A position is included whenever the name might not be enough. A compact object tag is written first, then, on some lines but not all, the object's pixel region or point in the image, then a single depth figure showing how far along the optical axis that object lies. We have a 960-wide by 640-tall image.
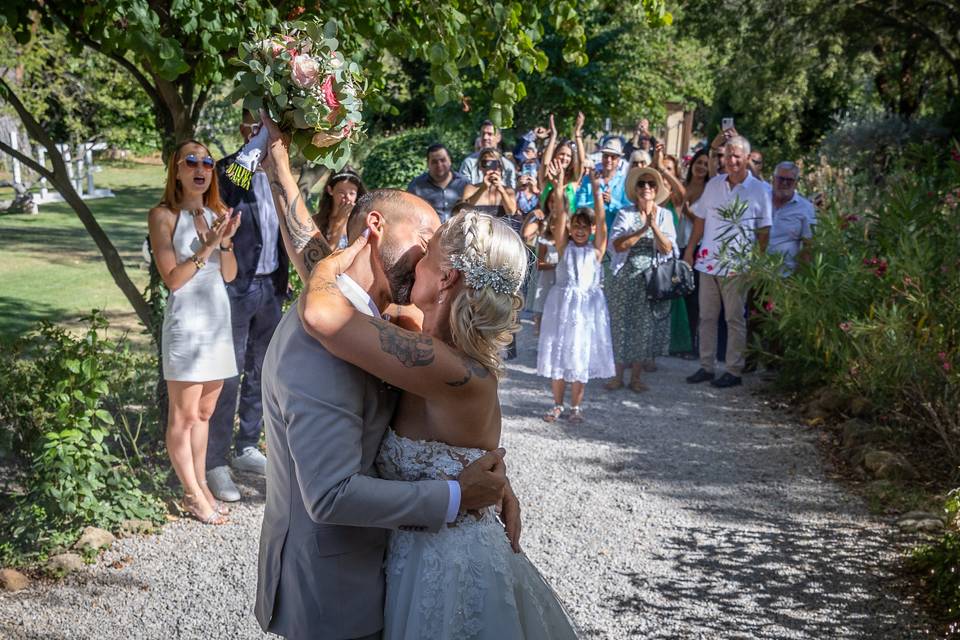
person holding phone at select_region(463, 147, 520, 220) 8.35
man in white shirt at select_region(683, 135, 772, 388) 8.09
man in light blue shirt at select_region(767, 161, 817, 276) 8.35
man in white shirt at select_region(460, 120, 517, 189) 10.10
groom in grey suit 2.13
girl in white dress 7.15
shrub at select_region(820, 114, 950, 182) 18.12
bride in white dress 2.21
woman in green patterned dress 8.03
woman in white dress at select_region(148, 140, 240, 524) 4.88
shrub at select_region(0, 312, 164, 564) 4.55
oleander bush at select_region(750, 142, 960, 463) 5.77
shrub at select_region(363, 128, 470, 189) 14.54
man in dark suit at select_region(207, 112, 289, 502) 5.47
